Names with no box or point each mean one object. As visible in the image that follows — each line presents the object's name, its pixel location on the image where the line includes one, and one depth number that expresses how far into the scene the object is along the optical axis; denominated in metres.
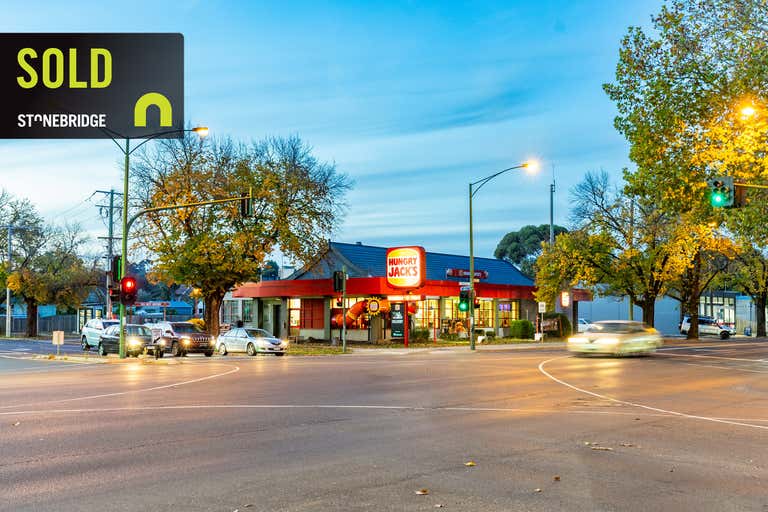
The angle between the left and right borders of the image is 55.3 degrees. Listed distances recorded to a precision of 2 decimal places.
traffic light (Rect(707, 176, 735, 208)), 22.39
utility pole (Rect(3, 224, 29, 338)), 58.31
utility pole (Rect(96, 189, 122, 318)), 54.19
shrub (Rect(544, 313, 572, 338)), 56.92
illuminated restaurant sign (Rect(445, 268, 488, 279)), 49.72
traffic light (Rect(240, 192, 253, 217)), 28.30
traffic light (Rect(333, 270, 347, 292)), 37.94
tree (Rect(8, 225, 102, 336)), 56.91
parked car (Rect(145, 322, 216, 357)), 35.78
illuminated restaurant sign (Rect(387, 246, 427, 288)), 44.12
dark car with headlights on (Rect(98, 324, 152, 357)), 34.00
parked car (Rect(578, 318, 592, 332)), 63.16
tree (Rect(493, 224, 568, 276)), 99.38
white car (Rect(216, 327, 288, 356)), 35.78
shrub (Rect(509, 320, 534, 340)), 54.25
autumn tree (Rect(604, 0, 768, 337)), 27.02
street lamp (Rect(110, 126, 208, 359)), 30.27
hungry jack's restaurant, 45.72
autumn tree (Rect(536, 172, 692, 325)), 50.56
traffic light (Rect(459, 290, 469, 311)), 39.22
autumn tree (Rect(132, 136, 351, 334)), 40.75
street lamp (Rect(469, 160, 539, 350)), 37.56
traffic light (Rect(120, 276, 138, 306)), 29.94
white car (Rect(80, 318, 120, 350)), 42.03
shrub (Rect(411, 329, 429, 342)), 46.50
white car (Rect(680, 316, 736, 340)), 60.93
